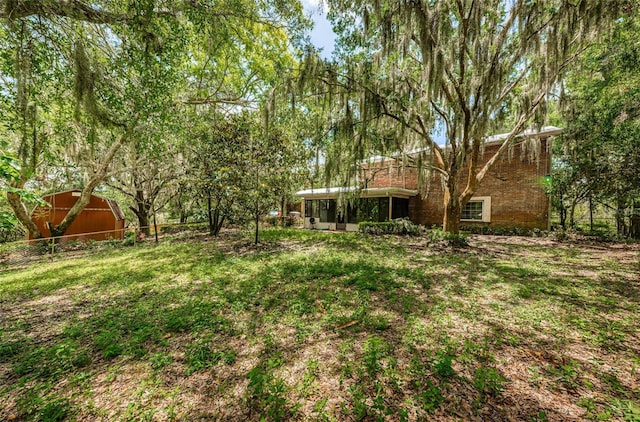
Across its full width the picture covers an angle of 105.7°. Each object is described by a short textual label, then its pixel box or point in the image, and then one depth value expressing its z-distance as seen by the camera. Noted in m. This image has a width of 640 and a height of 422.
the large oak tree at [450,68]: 5.56
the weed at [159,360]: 2.47
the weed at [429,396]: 1.91
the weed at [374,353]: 2.33
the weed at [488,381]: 2.05
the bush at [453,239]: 8.30
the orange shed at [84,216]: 11.36
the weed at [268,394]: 1.89
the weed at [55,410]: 1.89
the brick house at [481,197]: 10.79
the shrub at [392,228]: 11.81
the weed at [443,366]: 2.23
